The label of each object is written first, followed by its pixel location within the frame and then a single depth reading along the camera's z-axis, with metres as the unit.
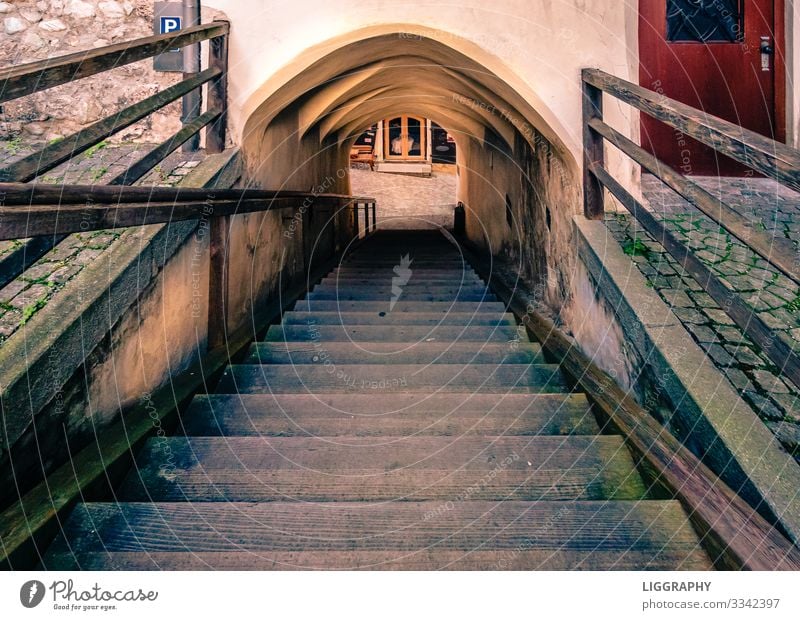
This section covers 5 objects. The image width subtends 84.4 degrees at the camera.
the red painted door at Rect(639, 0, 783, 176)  3.55
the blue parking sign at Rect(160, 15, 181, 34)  3.04
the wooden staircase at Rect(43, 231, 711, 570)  1.23
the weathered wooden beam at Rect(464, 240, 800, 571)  1.14
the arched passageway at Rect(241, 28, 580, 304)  3.21
